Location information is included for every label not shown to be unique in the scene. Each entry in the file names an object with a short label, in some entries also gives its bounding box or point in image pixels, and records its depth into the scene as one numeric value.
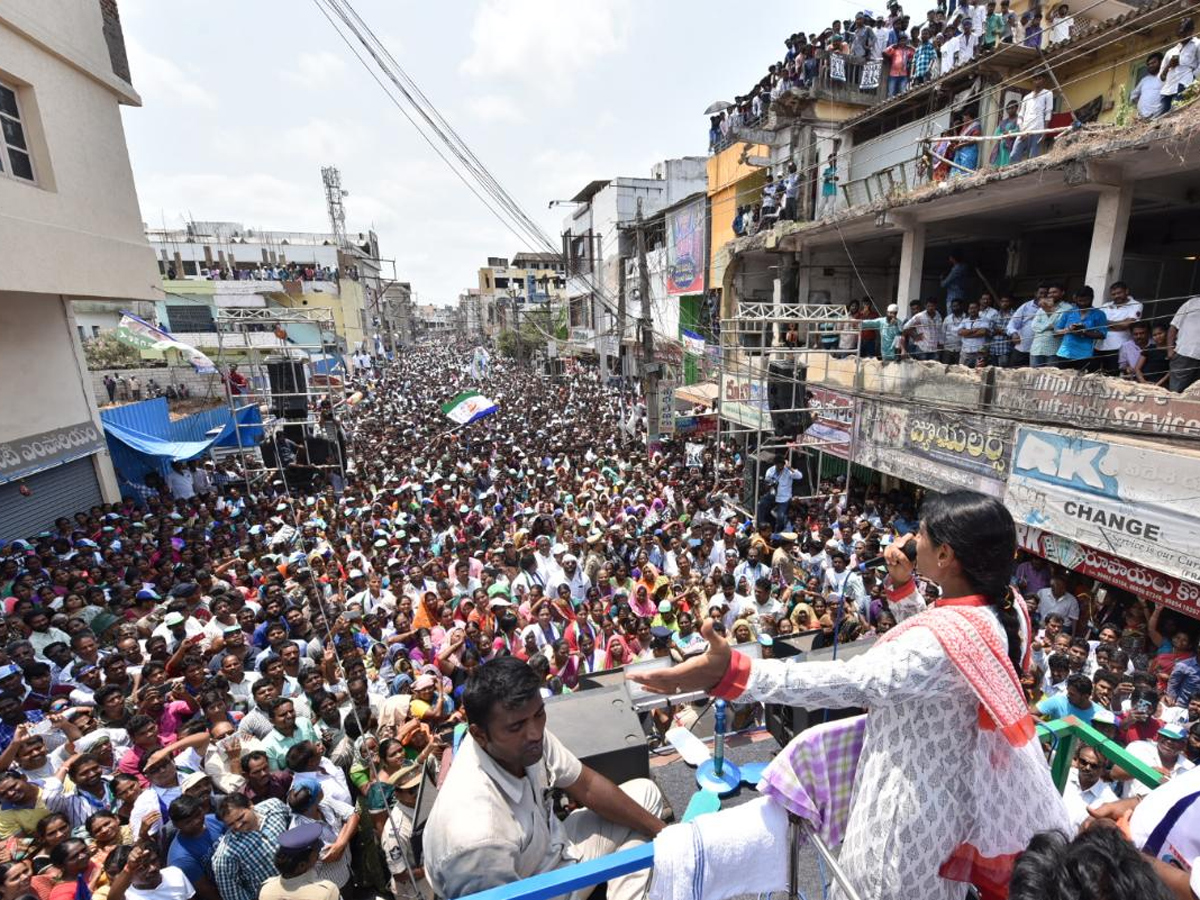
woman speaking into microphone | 1.42
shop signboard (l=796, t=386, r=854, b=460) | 10.51
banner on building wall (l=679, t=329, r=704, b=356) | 12.97
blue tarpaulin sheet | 12.45
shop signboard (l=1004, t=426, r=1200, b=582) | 5.59
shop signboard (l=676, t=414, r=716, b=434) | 17.64
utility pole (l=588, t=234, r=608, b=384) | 30.95
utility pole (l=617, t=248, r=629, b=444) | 16.89
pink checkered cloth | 1.72
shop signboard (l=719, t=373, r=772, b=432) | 12.33
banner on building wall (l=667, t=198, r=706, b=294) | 19.36
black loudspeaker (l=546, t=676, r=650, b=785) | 2.52
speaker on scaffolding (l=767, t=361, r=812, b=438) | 10.41
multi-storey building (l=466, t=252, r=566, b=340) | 52.03
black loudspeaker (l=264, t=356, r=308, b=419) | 12.96
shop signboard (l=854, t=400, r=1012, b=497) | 7.68
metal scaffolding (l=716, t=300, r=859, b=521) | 10.16
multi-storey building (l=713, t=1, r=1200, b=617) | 6.18
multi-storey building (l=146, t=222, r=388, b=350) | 34.84
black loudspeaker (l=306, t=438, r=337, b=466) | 13.26
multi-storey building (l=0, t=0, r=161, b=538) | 9.09
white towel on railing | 1.57
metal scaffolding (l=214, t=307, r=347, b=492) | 12.62
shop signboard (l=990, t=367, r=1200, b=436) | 5.94
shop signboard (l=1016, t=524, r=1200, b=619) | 5.84
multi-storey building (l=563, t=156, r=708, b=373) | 27.95
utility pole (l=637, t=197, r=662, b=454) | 13.07
